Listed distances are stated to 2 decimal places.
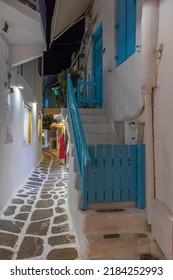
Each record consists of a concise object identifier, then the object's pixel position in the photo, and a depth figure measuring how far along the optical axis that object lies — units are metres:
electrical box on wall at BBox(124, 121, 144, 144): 3.88
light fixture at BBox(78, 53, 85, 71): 9.79
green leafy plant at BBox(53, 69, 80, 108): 8.26
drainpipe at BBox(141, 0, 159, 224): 3.15
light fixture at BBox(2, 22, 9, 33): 4.32
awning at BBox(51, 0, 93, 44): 7.15
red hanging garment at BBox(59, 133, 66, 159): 12.82
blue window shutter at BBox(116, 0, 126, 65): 5.01
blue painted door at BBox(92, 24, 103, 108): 6.79
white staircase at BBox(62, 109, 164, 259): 2.91
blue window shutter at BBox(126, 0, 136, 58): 4.45
